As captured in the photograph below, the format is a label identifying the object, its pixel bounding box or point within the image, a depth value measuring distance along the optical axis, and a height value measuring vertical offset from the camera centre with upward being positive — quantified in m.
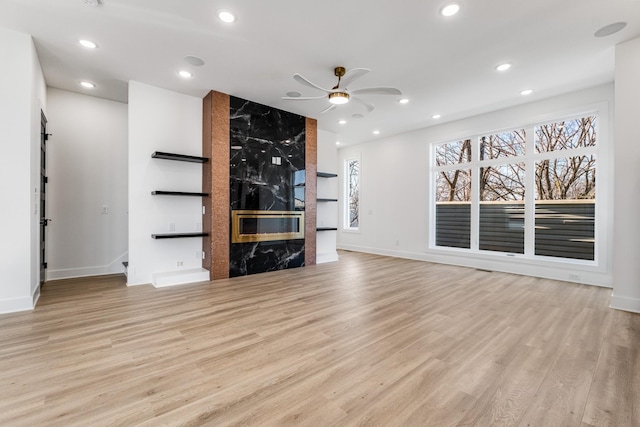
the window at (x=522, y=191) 4.90 +0.45
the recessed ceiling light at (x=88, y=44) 3.37 +2.00
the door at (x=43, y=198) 4.28 +0.21
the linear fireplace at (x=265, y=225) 5.04 -0.24
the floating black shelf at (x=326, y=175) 6.50 +0.88
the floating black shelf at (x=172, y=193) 4.42 +0.30
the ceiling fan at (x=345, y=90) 3.51 +1.59
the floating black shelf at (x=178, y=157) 4.43 +0.88
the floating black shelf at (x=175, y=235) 4.39 -0.36
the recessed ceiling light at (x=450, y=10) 2.75 +1.98
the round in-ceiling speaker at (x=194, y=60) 3.71 +2.00
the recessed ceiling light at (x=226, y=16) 2.87 +2.00
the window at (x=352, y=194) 8.59 +0.58
